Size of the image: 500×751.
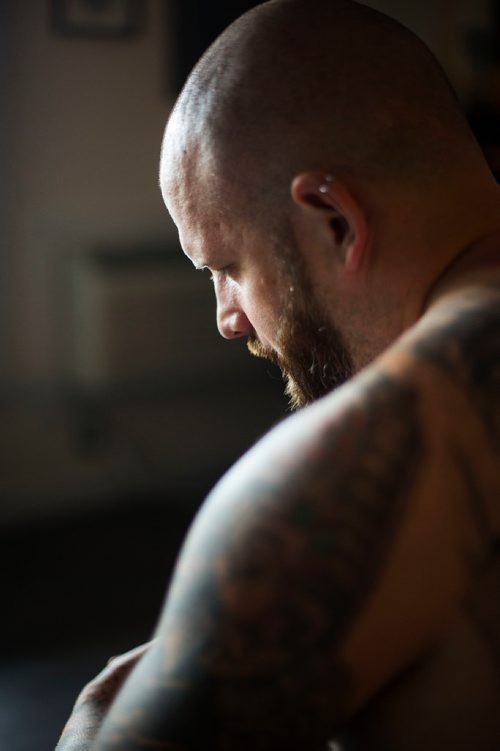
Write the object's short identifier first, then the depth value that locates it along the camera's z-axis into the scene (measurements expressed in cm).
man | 55
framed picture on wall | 292
